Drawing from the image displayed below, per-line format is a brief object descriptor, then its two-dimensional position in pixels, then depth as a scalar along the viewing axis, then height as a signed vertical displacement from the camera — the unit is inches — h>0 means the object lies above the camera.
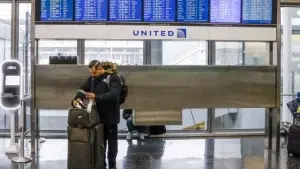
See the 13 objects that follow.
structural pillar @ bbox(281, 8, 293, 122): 673.6 +16.1
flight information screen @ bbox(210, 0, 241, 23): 514.0 +38.0
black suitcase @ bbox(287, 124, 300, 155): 492.1 -38.1
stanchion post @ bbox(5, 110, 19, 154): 506.3 -42.2
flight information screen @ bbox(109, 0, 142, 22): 501.1 +37.4
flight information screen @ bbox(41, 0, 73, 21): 495.8 +37.0
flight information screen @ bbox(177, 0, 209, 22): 509.7 +38.1
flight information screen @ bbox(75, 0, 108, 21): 498.0 +37.2
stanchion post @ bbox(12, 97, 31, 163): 455.2 -44.4
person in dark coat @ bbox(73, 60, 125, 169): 406.6 -9.8
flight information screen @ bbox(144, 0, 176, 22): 504.7 +37.7
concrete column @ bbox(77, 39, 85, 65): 641.0 +17.6
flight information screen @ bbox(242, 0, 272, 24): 519.8 +38.2
